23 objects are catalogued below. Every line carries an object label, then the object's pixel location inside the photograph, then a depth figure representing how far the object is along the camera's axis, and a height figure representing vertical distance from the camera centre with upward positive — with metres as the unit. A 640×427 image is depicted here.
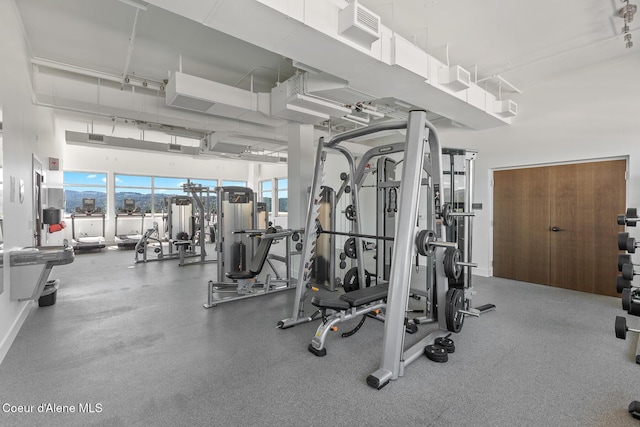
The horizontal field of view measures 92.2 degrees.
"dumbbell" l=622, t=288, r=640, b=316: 2.27 -0.67
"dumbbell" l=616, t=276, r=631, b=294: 2.43 -0.56
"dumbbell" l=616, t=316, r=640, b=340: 2.28 -0.85
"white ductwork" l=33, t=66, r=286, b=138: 4.60 +1.80
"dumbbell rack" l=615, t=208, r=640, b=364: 2.29 -0.52
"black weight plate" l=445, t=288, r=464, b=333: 2.82 -0.90
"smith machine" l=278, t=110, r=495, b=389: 2.37 -0.46
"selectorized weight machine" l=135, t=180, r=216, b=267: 6.77 -0.40
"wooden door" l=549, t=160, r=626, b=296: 4.56 -0.16
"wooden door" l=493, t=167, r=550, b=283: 5.27 -0.19
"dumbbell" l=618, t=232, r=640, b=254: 2.53 -0.25
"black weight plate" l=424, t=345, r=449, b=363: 2.63 -1.22
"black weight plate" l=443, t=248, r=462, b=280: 2.86 -0.46
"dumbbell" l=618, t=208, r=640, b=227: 2.61 -0.04
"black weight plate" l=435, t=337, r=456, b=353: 2.77 -1.20
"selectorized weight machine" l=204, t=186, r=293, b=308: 4.29 -0.60
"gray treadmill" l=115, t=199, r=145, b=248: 9.62 -0.08
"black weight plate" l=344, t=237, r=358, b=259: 3.88 -0.44
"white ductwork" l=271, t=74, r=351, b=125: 4.32 +1.60
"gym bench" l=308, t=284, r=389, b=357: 2.74 -0.84
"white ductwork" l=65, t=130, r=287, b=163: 6.70 +1.60
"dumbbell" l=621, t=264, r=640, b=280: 2.41 -0.46
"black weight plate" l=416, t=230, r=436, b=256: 2.55 -0.25
